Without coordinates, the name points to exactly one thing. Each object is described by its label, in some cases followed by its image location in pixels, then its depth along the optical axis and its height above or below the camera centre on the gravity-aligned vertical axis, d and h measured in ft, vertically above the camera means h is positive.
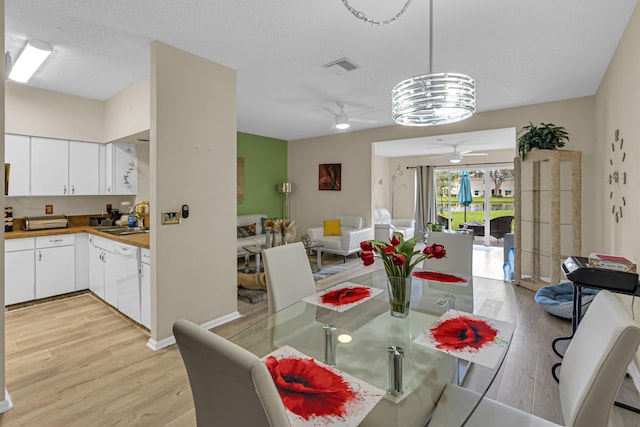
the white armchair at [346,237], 19.39 -1.74
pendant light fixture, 5.44 +2.03
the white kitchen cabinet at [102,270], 11.24 -2.33
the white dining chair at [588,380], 3.00 -1.80
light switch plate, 8.83 -0.24
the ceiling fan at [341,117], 14.58 +4.31
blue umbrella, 27.61 +1.67
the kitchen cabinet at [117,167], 13.91 +1.88
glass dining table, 3.73 -2.00
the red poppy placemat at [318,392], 3.05 -1.99
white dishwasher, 9.85 -2.27
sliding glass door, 25.63 +0.69
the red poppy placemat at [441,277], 7.61 -1.71
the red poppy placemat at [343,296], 6.15 -1.83
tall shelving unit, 12.59 -0.20
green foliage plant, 12.69 +2.96
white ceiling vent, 10.07 +4.75
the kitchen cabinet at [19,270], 11.32 -2.24
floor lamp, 23.16 +1.44
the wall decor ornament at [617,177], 8.52 +0.95
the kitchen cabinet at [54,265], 12.00 -2.19
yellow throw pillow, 20.59 -1.17
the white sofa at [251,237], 17.78 -1.64
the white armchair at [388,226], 23.31 -1.30
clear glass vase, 5.50 -1.49
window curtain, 28.99 +1.28
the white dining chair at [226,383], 2.23 -1.37
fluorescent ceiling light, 8.83 +4.52
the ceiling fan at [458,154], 23.22 +4.35
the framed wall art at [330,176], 21.86 +2.35
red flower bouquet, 5.47 -0.96
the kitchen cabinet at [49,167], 12.32 +1.71
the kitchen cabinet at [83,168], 13.24 +1.78
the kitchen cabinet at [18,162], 11.73 +1.78
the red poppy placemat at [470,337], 4.20 -1.89
